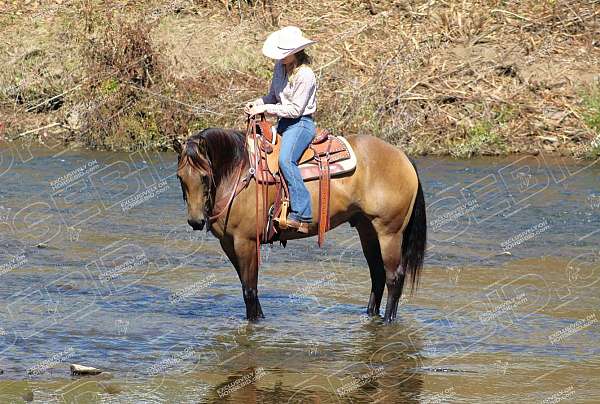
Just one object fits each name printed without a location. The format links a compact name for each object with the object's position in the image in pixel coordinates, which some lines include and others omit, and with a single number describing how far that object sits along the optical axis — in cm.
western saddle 1845
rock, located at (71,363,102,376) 1497
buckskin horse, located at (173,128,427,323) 1766
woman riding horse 1816
